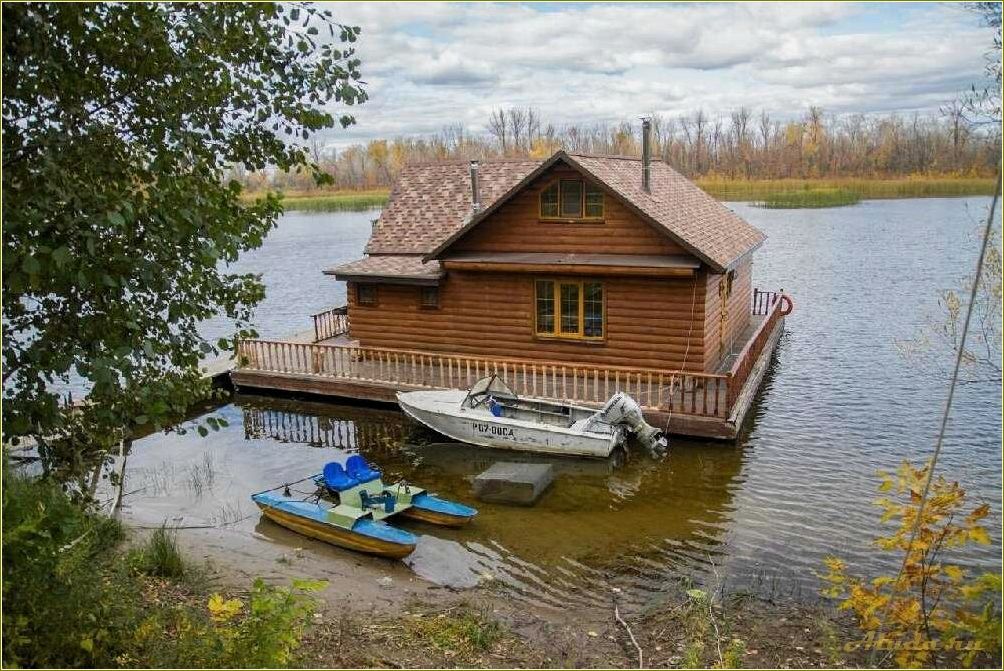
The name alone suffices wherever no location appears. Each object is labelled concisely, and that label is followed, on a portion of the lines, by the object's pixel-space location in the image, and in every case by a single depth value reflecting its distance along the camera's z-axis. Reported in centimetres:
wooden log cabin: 1644
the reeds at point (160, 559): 947
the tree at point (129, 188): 529
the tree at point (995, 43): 634
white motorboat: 1433
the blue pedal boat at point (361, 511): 1088
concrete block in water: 1269
